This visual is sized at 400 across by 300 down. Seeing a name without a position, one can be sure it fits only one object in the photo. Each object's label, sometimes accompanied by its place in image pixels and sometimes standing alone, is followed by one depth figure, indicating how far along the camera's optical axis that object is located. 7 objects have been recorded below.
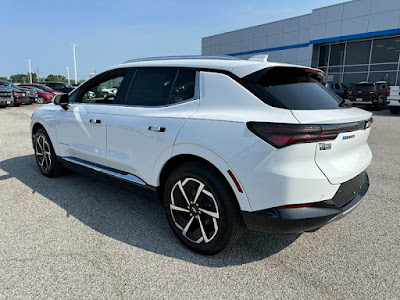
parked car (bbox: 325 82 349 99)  19.86
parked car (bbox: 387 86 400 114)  14.82
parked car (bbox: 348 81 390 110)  17.42
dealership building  22.62
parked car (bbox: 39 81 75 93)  27.41
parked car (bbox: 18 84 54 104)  23.44
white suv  2.19
